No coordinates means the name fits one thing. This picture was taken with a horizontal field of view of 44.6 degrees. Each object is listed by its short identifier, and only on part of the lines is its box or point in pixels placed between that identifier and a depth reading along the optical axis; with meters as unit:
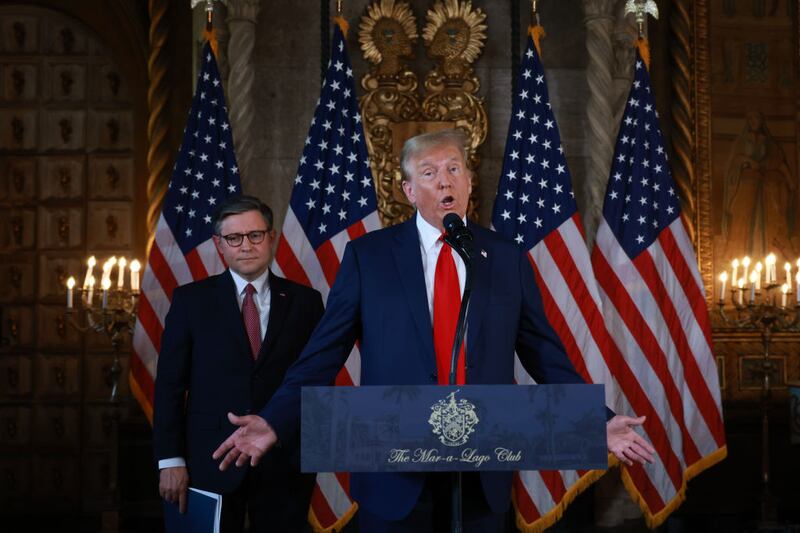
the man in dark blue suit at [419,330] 2.93
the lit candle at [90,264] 6.23
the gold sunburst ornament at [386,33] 6.90
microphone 2.62
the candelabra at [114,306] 6.25
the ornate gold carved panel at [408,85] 6.91
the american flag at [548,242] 5.91
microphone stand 2.57
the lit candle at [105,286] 6.16
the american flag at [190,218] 5.92
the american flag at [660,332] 6.05
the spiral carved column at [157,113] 7.28
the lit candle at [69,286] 6.27
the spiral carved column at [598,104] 6.72
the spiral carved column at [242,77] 6.56
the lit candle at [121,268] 6.22
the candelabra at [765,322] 6.65
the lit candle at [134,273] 6.44
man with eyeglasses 3.76
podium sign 2.38
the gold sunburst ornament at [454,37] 6.96
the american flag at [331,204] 5.82
